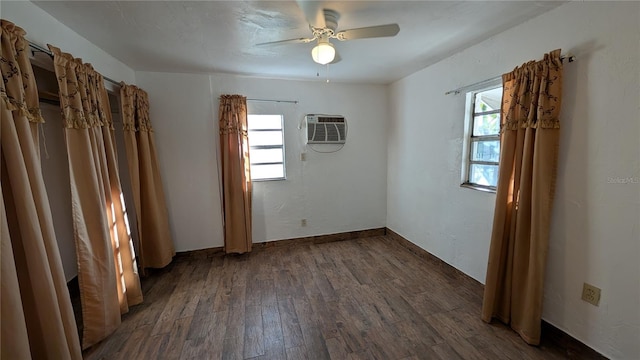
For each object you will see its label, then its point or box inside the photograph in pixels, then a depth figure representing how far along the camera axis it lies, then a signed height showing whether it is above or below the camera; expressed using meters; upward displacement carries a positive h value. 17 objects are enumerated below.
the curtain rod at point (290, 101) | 3.22 +0.68
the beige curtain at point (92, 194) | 1.62 -0.29
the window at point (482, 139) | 2.18 +0.12
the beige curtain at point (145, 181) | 2.44 -0.29
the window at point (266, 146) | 3.22 +0.09
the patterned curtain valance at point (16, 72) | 1.20 +0.41
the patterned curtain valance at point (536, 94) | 1.56 +0.39
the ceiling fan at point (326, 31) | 1.49 +0.76
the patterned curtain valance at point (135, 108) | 2.36 +0.45
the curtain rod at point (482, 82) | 1.55 +0.60
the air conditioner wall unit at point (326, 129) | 3.31 +0.32
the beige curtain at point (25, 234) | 1.10 -0.40
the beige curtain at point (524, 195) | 1.59 -0.30
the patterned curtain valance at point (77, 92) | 1.57 +0.42
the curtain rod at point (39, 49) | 1.42 +0.62
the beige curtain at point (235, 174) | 2.94 -0.26
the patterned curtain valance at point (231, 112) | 2.92 +0.49
